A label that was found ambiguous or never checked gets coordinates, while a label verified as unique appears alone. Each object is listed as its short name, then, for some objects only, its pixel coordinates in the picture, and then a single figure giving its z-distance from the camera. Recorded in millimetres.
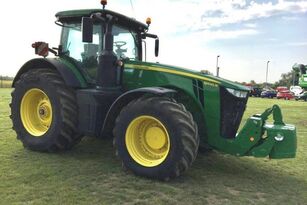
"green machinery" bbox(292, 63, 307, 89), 17000
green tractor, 3756
